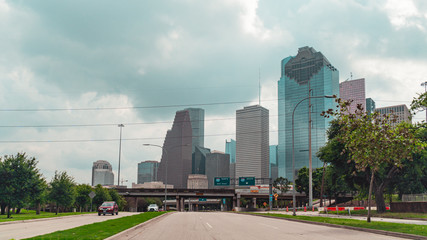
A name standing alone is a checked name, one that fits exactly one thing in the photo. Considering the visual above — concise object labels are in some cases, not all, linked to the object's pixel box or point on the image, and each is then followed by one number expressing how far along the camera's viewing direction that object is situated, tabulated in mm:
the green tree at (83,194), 67125
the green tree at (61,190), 54719
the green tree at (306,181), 108250
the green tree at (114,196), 90812
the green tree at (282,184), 130250
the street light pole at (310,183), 49119
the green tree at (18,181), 40531
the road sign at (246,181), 99238
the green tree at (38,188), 42469
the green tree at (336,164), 42688
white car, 74000
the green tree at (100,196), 78938
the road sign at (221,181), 101562
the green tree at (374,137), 23234
